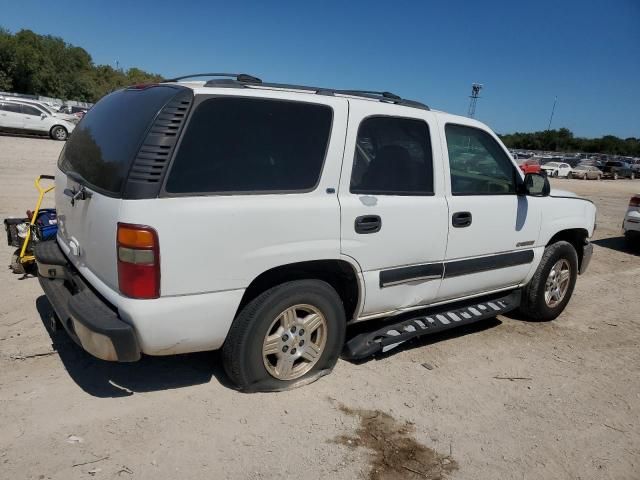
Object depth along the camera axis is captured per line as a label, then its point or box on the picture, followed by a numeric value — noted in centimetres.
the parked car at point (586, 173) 4138
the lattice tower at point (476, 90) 6303
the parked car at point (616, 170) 4481
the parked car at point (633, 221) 955
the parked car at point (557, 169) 4084
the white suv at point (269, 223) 268
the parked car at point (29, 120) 2153
